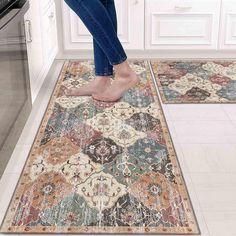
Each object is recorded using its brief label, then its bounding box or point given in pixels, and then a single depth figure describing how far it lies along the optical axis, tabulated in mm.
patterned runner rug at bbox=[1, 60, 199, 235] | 1439
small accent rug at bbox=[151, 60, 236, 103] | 2494
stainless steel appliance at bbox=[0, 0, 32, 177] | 1656
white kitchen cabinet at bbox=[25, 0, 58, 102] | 2206
